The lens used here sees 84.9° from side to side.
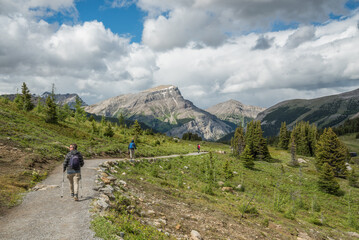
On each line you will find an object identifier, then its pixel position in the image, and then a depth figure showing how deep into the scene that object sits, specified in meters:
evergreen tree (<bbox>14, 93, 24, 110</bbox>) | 49.50
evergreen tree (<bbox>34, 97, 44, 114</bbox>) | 53.81
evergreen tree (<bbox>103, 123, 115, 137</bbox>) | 50.35
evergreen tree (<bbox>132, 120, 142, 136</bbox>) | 69.78
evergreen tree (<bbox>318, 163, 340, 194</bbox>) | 37.38
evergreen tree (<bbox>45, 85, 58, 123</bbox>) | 41.25
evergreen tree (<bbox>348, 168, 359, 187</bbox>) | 44.94
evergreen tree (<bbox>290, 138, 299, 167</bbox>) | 60.64
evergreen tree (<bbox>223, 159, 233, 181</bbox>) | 33.01
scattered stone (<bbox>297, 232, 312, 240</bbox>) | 13.40
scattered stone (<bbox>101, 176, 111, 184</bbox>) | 14.61
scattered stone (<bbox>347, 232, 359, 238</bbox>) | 18.58
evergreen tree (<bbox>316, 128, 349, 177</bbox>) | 51.28
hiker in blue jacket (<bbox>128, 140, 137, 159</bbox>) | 26.72
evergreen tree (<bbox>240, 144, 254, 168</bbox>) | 44.62
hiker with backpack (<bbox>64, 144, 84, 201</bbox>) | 11.31
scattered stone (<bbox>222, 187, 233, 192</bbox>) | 24.59
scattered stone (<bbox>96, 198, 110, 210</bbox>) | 9.80
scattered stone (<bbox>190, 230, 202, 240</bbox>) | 9.36
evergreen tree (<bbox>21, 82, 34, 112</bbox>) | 51.38
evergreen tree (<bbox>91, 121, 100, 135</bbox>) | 49.09
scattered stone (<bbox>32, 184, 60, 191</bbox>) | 12.59
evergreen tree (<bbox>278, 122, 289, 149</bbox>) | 97.38
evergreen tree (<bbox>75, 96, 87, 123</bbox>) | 61.16
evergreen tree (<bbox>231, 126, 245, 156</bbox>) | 64.73
